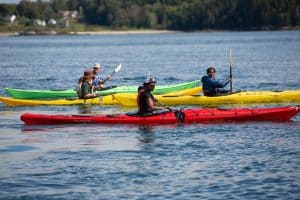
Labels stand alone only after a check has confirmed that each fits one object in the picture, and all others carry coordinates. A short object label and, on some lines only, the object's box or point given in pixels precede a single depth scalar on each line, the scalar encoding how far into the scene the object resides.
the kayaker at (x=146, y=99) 21.52
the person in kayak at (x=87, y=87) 26.61
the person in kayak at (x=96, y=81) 28.21
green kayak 30.53
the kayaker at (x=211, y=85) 25.53
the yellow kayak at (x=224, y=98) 26.17
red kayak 22.19
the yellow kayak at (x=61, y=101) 27.27
